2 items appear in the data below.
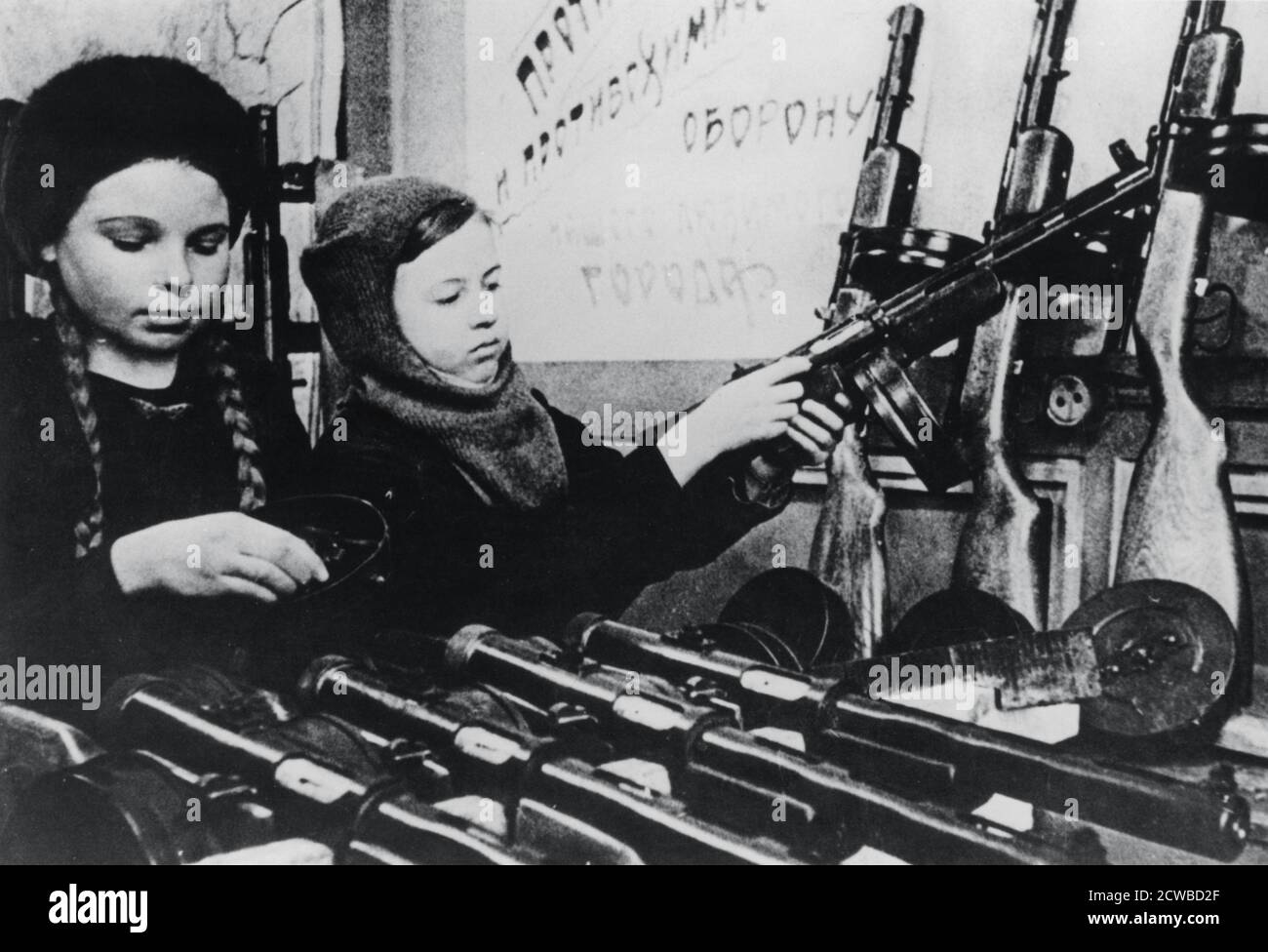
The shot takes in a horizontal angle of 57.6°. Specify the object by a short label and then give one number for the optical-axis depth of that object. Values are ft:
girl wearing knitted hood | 6.83
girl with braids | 6.47
